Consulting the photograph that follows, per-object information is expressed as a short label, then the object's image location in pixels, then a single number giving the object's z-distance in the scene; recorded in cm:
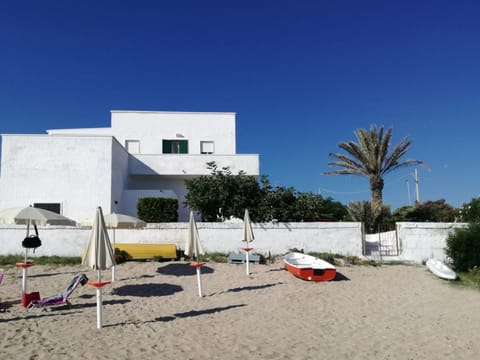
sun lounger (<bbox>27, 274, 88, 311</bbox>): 859
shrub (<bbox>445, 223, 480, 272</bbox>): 1546
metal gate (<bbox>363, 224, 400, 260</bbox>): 1678
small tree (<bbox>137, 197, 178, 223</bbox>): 1880
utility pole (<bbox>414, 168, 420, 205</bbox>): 3957
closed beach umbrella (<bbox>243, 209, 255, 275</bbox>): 1412
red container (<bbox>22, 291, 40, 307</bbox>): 870
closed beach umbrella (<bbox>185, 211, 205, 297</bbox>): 1087
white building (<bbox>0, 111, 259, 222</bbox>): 1842
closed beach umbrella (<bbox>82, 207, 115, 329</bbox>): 763
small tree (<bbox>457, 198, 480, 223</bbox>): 1949
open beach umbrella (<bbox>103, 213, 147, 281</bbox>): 1197
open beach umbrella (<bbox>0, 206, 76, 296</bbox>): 959
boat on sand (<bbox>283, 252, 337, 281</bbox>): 1304
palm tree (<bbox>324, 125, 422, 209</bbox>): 2231
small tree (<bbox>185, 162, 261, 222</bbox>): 1745
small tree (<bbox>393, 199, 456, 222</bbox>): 2488
